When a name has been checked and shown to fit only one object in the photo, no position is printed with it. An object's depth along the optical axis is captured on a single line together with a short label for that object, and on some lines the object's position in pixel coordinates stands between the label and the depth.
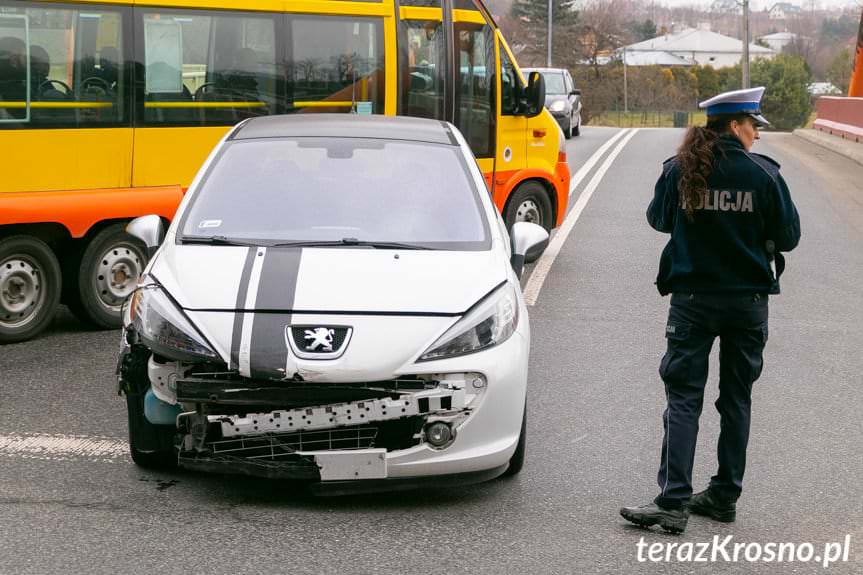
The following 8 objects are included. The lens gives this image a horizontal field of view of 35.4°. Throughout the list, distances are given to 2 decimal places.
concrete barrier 32.28
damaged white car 5.25
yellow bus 9.11
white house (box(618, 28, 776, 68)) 183.88
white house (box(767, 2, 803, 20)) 185.88
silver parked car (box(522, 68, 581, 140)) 34.10
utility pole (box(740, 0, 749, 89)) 63.02
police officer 5.20
